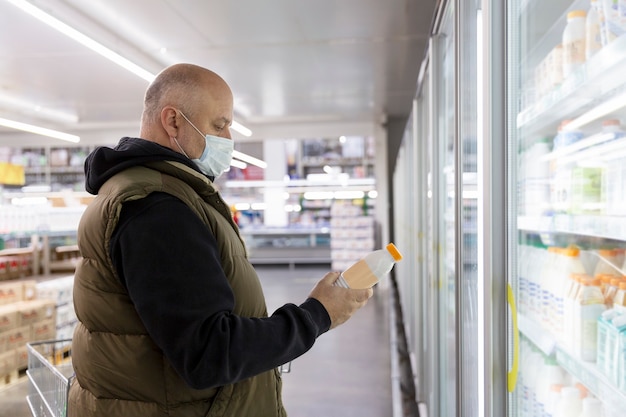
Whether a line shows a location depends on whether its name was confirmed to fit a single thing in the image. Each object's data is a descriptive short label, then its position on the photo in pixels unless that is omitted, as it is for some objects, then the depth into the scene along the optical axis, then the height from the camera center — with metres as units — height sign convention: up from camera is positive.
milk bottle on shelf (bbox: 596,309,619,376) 1.22 -0.32
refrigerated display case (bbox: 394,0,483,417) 1.62 -0.08
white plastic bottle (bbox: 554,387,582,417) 1.54 -0.57
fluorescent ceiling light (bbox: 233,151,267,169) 12.87 +1.10
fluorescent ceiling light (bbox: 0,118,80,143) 8.02 +1.25
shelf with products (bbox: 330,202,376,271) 11.70 -0.67
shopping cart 2.08 -0.76
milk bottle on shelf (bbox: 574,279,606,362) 1.36 -0.30
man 1.17 -0.20
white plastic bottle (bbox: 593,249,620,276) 1.42 -0.16
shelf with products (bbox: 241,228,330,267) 14.41 -1.11
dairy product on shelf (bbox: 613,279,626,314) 1.25 -0.23
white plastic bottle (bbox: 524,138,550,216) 1.54 +0.07
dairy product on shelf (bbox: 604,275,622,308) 1.33 -0.23
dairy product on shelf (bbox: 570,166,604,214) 1.35 +0.02
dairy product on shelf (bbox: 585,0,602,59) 1.35 +0.42
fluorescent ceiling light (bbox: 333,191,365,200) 15.47 +0.21
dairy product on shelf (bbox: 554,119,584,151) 1.54 +0.18
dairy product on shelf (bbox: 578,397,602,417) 1.41 -0.53
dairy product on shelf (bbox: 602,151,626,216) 1.22 +0.03
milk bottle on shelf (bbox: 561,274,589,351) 1.45 -0.29
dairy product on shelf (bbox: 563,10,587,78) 1.47 +0.43
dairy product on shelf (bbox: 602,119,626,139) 1.22 +0.16
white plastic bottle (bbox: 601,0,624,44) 1.17 +0.38
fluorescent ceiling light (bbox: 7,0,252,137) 3.99 +1.45
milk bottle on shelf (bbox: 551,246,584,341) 1.49 -0.23
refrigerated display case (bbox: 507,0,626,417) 1.22 +0.00
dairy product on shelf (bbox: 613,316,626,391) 1.15 -0.34
